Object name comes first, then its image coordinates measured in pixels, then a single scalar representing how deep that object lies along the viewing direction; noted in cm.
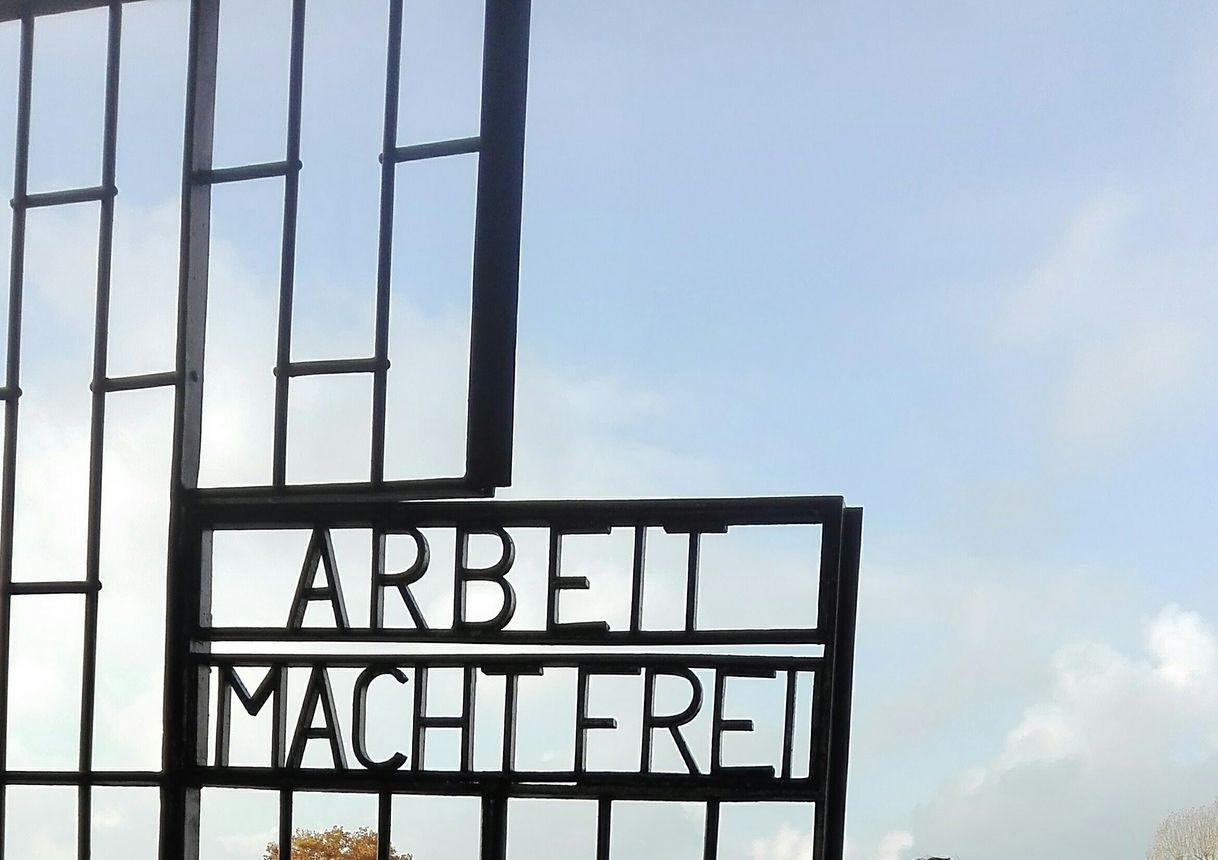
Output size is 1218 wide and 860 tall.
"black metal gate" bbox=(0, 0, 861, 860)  270
